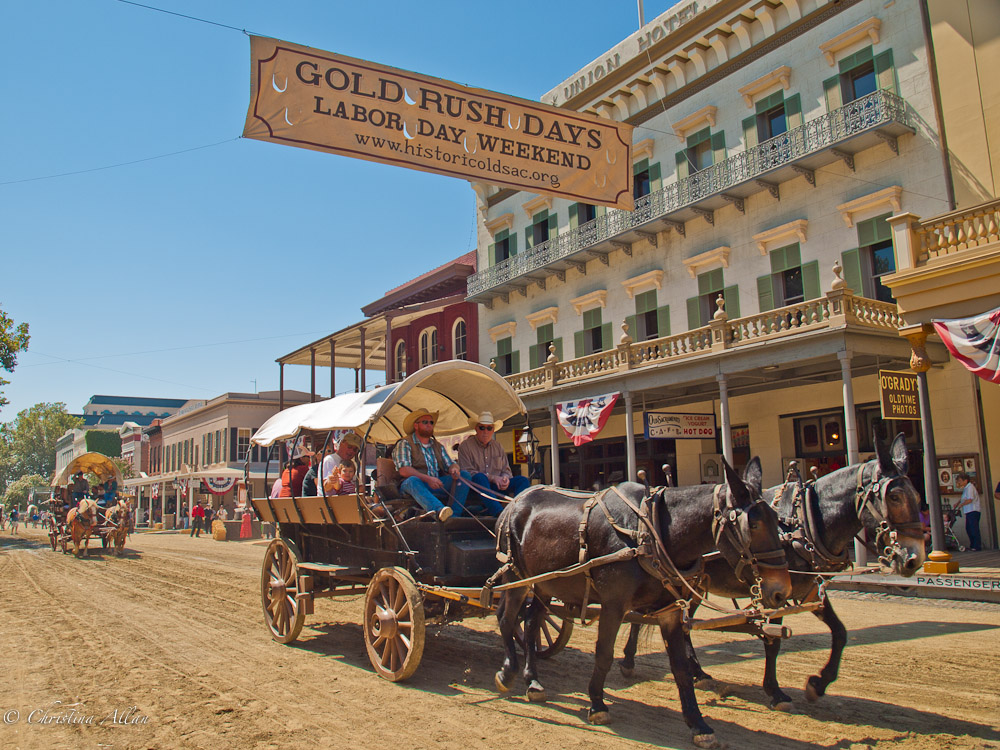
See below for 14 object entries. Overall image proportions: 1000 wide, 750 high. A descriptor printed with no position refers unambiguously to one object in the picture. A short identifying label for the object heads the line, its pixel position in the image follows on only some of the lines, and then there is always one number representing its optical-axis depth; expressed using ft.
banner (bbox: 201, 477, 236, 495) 106.73
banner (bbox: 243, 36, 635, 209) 24.09
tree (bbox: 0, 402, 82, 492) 281.33
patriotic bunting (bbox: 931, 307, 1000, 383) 36.65
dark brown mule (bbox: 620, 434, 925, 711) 16.99
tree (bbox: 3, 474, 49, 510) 254.16
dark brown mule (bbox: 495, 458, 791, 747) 15.31
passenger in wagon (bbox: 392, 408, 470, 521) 22.67
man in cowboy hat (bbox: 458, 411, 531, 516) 25.02
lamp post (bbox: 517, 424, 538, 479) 24.47
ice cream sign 58.29
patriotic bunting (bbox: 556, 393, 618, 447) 63.72
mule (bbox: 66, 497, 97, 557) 64.90
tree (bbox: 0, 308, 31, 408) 88.79
